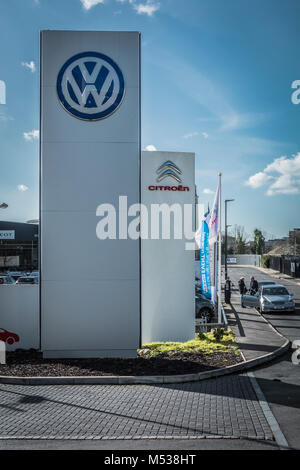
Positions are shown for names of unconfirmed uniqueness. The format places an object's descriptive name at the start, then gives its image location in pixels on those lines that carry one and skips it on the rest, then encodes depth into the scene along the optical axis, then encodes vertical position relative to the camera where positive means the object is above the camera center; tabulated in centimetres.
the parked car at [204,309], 2053 -309
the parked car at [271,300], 2178 -285
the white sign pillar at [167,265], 1376 -61
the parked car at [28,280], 2896 -233
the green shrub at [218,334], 1314 -277
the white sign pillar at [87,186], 1150 +170
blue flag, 1602 -51
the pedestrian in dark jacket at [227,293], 2567 -285
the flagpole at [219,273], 1551 -99
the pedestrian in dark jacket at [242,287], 2843 -277
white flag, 1595 +97
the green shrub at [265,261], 7350 -255
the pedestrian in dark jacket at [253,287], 2879 -282
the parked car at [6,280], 2909 -236
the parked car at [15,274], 4099 -282
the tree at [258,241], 10552 +154
